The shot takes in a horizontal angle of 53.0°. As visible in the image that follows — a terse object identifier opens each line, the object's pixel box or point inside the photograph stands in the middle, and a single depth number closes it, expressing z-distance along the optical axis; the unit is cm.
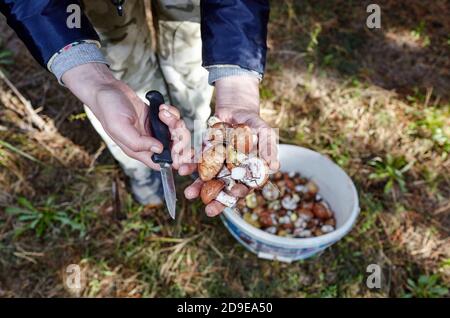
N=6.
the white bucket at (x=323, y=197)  165
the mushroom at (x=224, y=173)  130
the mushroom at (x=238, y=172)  127
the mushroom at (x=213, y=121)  134
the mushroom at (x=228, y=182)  130
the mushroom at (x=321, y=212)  194
